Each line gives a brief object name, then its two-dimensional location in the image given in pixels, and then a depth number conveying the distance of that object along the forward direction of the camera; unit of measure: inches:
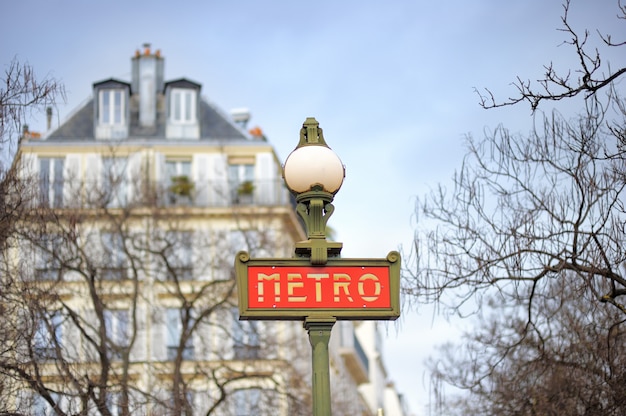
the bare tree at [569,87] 522.6
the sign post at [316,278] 472.4
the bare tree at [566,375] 672.4
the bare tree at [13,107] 657.0
